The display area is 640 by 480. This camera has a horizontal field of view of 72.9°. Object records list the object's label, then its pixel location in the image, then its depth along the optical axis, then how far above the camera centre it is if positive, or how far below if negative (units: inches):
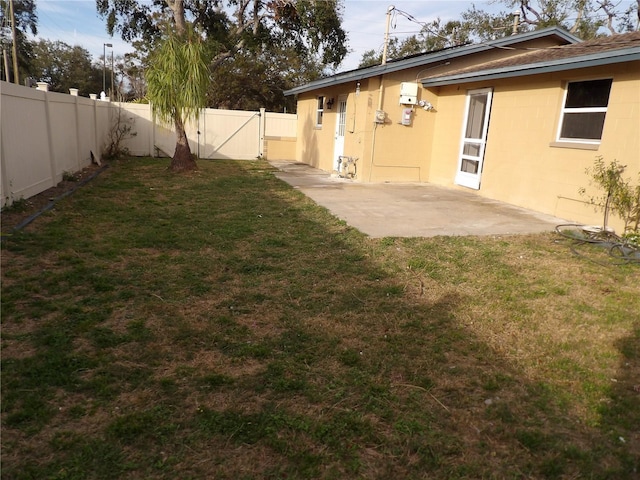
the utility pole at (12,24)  1007.6 +219.8
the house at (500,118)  288.4 +25.5
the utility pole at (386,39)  452.2 +107.8
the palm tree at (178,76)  436.0 +52.8
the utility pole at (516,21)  530.3 +157.6
